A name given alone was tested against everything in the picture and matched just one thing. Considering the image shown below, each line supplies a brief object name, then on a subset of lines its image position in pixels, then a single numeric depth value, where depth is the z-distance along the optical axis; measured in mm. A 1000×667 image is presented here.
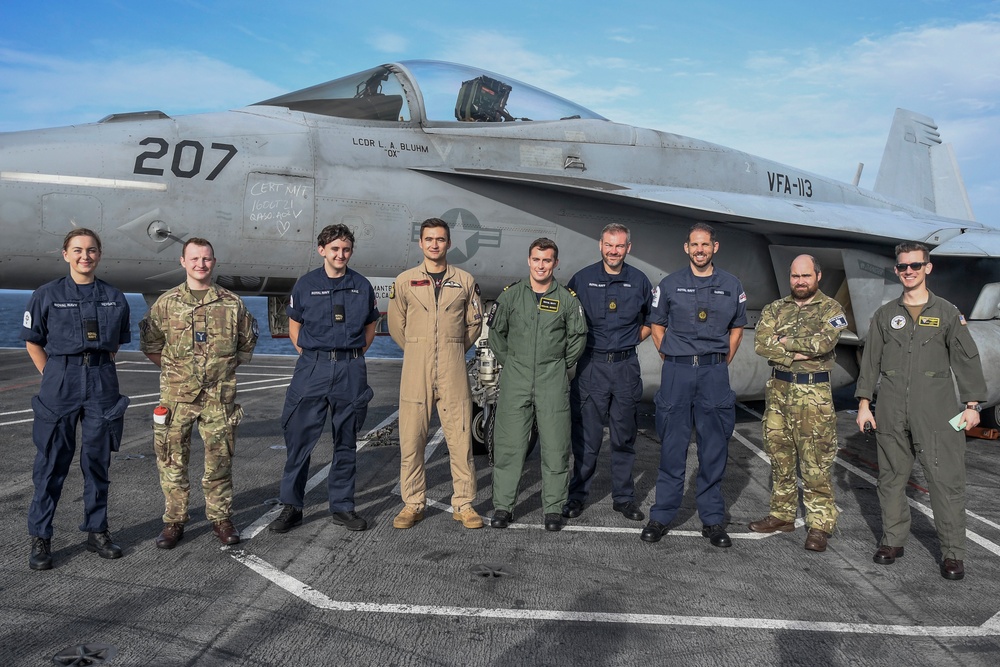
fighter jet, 5200
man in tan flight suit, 4766
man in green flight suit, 4816
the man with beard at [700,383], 4684
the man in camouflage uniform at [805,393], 4602
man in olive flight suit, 4156
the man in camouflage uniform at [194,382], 4277
